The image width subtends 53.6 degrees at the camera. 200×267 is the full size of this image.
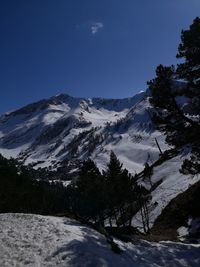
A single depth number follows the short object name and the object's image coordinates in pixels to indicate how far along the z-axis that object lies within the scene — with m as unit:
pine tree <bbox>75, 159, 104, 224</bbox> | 29.59
